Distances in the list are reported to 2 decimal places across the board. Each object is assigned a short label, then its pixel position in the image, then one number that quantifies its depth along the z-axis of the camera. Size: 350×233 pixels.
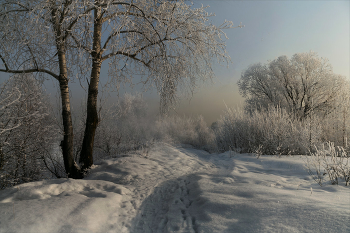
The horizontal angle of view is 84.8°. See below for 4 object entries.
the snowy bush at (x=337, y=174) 3.51
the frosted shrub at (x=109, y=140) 9.30
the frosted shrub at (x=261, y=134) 7.34
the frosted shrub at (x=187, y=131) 16.22
